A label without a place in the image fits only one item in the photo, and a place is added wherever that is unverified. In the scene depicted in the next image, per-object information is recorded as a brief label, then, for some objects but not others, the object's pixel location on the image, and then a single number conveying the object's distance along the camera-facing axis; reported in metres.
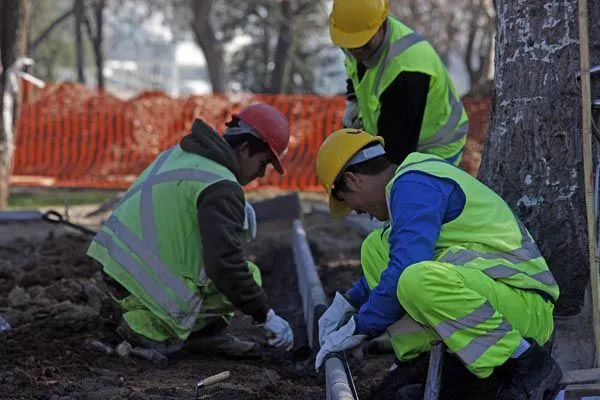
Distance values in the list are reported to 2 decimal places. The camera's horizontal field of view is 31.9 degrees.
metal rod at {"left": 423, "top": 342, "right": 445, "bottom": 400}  4.14
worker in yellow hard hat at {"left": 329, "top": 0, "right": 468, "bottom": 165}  5.86
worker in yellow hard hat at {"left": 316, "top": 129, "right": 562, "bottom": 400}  4.01
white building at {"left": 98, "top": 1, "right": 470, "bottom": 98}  43.09
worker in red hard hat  5.56
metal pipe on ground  4.34
